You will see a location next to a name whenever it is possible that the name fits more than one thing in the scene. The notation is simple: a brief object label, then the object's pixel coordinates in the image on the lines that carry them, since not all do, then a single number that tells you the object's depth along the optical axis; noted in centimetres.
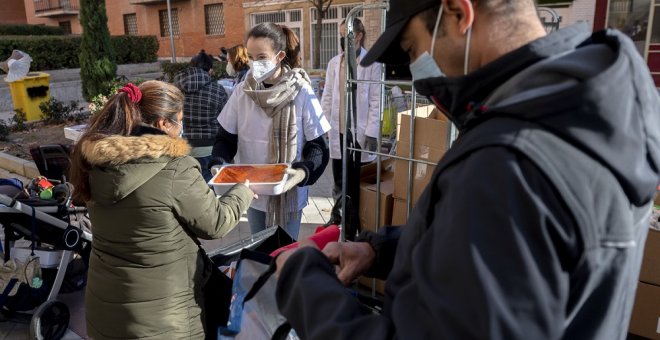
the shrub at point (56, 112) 989
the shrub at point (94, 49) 1011
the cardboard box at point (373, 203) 281
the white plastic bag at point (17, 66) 909
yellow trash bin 1011
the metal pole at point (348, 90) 248
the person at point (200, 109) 425
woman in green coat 203
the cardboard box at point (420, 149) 236
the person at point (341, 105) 461
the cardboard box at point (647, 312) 252
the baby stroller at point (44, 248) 312
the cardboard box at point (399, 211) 271
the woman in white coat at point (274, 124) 296
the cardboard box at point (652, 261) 245
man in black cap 72
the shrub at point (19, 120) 959
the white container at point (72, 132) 616
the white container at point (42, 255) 327
